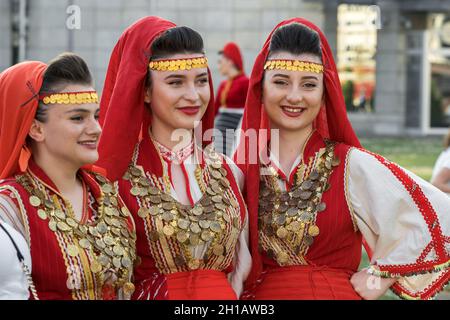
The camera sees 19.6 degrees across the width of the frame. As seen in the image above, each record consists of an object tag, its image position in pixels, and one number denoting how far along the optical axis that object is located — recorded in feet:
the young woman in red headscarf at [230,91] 48.92
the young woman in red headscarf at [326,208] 16.90
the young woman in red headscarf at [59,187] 13.77
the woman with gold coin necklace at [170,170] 15.78
